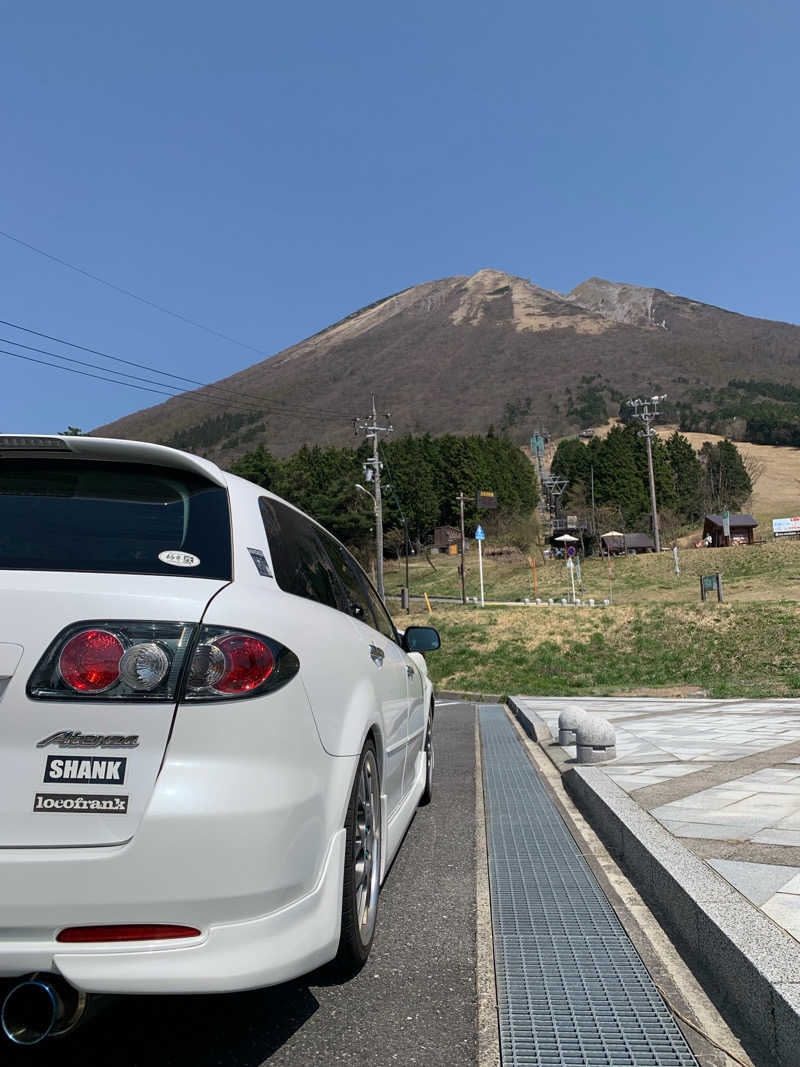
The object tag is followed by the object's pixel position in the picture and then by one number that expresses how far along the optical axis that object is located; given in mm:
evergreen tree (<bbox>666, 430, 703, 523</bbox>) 102562
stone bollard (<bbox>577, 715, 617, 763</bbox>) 7762
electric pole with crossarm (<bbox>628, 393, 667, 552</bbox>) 66312
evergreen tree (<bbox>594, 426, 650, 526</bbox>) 94438
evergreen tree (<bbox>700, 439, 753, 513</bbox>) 101025
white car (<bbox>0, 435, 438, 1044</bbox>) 2109
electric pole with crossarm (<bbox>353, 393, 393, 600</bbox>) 46344
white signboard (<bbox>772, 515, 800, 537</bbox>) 65125
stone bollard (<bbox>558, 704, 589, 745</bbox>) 8111
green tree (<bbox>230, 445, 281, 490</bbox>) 83112
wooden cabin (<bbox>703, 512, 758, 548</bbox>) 68312
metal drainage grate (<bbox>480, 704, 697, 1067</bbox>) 2621
